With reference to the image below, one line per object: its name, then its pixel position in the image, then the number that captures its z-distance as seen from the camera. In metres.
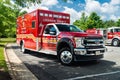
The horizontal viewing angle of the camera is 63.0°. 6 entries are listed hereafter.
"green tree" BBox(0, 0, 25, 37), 10.75
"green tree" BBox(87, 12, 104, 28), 24.63
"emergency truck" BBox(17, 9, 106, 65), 4.48
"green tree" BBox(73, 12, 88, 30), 25.35
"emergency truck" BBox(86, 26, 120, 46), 11.09
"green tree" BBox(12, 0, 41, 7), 3.93
